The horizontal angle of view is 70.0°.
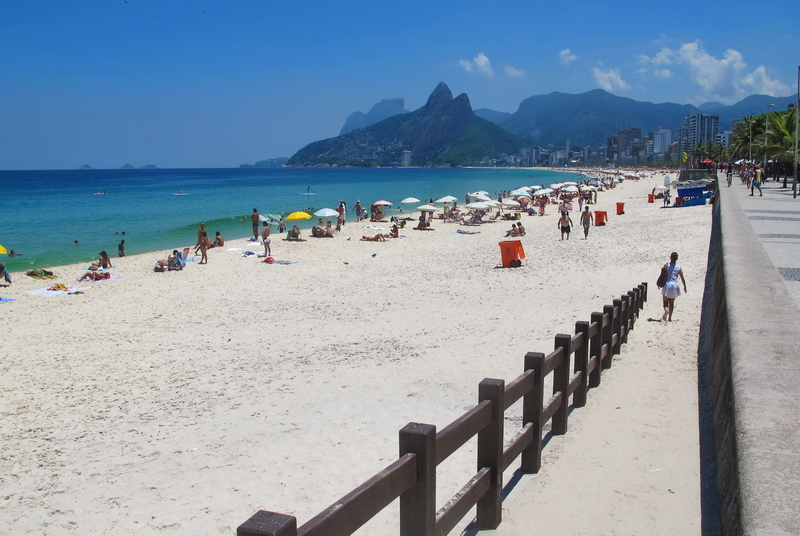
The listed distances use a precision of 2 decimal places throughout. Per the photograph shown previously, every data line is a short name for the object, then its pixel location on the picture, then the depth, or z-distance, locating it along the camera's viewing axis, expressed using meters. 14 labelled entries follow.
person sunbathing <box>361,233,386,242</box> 25.16
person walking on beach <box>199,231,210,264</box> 19.94
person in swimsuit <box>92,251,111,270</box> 18.98
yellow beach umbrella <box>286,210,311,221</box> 26.83
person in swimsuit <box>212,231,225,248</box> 24.09
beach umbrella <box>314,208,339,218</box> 26.89
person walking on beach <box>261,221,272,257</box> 21.50
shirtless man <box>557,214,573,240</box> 21.89
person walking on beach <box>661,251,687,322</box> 9.01
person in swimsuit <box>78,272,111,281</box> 17.52
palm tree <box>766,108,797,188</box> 31.09
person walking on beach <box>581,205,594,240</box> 21.83
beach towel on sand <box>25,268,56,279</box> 18.50
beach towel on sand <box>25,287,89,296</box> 15.58
